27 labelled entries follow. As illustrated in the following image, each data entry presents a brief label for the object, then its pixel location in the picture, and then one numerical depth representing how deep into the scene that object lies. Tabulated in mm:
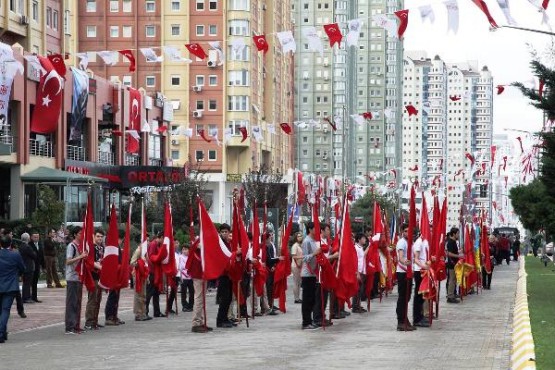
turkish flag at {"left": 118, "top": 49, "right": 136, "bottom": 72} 35969
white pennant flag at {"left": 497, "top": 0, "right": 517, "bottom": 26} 23969
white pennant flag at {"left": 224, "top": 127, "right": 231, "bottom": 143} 101662
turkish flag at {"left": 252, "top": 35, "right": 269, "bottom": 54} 34784
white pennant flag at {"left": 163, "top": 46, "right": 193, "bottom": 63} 36781
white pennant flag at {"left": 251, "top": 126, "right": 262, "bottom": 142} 64250
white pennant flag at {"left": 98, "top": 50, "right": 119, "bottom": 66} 36728
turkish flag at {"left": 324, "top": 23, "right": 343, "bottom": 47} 31750
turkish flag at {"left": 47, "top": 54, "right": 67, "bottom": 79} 47344
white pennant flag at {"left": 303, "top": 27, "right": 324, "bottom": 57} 33062
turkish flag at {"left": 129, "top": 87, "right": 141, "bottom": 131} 79750
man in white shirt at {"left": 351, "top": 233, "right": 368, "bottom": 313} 28297
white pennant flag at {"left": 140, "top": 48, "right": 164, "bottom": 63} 37750
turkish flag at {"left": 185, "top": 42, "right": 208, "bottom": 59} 36531
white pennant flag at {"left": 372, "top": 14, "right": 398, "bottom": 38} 30284
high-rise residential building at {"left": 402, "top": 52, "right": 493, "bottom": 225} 111044
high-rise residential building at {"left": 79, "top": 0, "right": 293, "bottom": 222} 105188
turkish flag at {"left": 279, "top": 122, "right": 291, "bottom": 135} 55472
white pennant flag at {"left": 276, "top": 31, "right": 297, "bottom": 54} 33000
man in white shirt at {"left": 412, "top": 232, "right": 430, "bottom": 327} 23344
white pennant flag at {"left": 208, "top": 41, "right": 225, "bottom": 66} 38897
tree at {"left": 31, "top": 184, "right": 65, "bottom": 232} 45125
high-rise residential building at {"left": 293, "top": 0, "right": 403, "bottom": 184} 182500
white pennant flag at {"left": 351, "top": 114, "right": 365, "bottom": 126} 54125
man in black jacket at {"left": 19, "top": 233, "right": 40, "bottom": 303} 30562
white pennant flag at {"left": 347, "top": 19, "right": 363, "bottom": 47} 32500
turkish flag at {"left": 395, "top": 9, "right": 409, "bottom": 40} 28806
